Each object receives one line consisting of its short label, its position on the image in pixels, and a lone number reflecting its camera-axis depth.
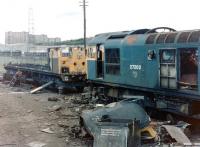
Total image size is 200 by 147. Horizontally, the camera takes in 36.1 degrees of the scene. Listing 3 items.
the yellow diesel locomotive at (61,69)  21.20
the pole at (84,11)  35.06
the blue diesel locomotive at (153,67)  11.06
